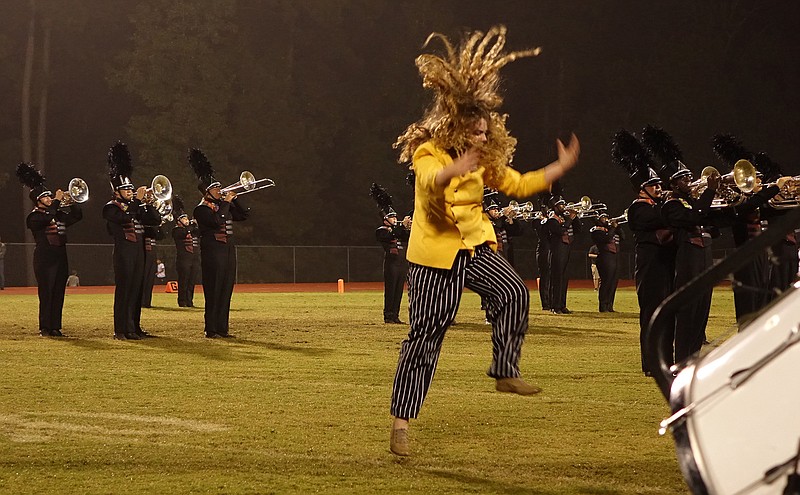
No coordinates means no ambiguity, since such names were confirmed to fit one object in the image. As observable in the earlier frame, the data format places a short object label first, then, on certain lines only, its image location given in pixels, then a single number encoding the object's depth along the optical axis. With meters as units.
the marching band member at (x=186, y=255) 24.55
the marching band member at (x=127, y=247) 14.63
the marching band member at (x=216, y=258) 14.78
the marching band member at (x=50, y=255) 14.83
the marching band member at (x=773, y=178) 10.44
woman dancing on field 5.61
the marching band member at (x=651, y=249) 9.54
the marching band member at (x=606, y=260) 22.08
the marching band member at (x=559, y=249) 21.48
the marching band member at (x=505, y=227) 21.22
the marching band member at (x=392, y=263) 18.38
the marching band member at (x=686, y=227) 9.23
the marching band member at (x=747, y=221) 9.56
